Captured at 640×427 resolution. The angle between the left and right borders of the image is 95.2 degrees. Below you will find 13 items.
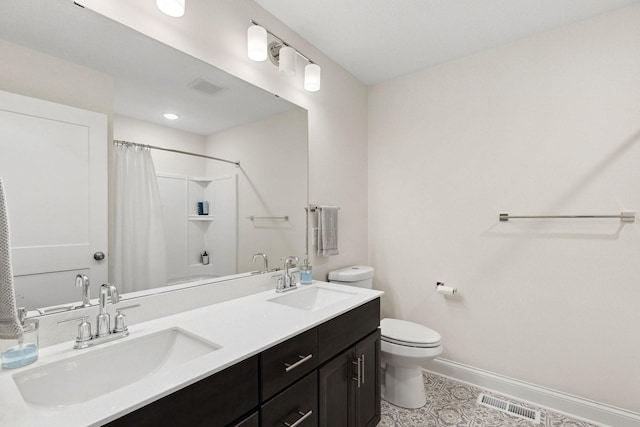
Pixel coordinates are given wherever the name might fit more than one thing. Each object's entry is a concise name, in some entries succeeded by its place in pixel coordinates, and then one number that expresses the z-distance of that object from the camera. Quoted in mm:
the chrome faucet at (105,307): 976
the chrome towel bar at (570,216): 1636
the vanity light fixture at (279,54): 1496
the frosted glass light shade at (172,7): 1167
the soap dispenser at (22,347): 785
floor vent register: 1785
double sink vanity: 694
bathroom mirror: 953
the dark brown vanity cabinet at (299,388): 760
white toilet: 1789
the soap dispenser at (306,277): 1831
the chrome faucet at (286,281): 1662
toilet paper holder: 2148
